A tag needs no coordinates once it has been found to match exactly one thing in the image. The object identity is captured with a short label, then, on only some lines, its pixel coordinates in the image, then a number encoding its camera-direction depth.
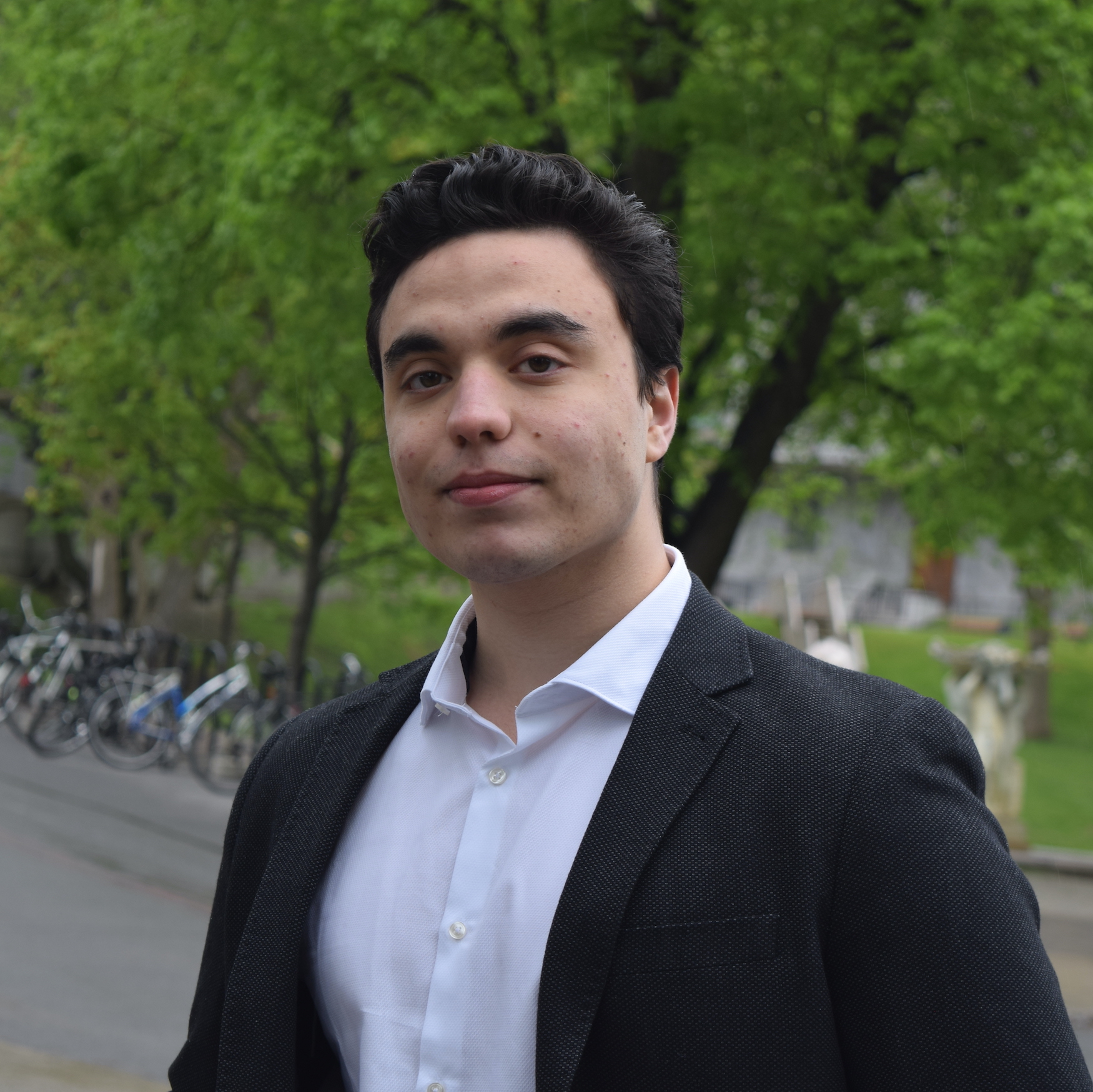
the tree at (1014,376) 8.00
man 1.35
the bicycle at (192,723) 12.80
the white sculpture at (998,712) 13.70
